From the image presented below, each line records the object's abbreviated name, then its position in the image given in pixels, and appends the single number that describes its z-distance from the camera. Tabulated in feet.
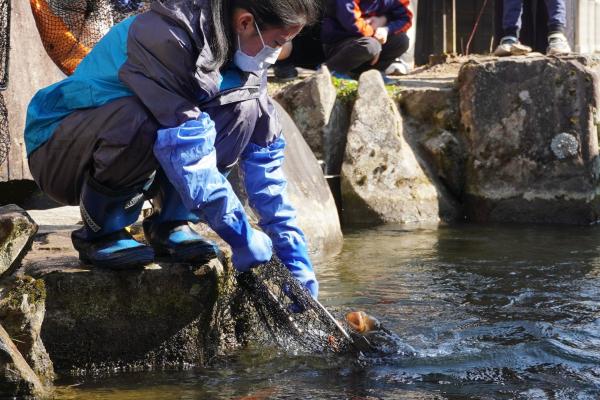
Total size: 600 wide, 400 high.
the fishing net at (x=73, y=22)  27.85
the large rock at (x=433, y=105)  38.03
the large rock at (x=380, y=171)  35.33
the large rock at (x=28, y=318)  14.77
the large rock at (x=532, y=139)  35.94
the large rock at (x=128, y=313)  16.27
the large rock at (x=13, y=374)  14.13
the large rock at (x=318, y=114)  36.79
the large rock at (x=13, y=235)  15.60
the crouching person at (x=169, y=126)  15.25
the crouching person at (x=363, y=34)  42.59
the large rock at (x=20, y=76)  28.79
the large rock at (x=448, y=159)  37.71
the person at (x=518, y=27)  40.96
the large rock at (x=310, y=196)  29.44
